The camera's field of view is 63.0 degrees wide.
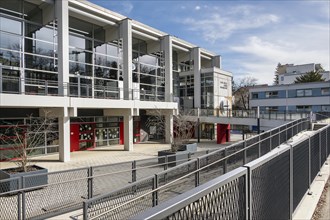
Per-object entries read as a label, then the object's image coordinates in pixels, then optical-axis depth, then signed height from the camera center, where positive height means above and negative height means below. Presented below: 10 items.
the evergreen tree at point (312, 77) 53.25 +6.41
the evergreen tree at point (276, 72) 95.38 +13.26
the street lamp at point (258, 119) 25.33 -0.93
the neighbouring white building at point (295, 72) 66.51 +9.46
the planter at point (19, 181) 9.11 -2.54
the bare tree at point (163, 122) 24.56 -1.31
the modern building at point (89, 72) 18.64 +3.61
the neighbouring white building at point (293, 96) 41.62 +2.10
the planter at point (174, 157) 13.61 -2.53
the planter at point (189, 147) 17.80 -2.51
